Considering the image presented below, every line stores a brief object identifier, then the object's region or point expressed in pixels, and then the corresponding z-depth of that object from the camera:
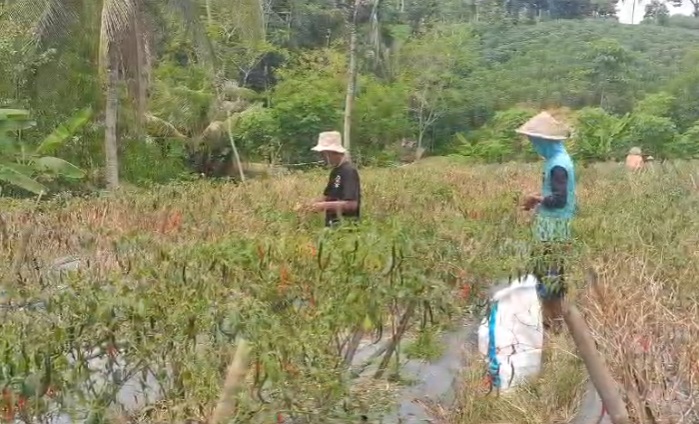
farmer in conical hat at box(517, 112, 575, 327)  4.71
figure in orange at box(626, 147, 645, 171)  12.75
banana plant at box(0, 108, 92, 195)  9.72
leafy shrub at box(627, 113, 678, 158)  22.38
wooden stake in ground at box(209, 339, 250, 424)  1.54
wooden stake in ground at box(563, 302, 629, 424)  2.82
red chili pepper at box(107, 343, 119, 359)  2.38
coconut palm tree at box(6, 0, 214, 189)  13.00
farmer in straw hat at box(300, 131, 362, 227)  5.24
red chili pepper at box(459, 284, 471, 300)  3.12
